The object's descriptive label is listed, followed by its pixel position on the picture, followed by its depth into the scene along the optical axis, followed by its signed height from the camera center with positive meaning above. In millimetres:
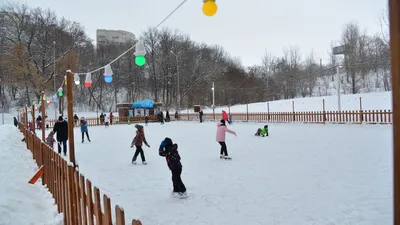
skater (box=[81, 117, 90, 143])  16964 -560
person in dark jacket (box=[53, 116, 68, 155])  11859 -576
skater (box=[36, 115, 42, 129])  27909 -511
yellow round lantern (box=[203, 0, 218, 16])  3746 +1364
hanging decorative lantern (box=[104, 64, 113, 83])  8073 +1183
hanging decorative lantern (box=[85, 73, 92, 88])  9444 +1208
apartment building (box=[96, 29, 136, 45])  77325 +22309
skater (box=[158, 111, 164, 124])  32959 -388
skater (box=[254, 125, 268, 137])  17467 -1245
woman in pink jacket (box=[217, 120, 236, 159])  10484 -847
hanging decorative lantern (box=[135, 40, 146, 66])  6219 +1314
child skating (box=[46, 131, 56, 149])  12586 -952
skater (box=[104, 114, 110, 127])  29406 -540
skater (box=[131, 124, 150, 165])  10227 -927
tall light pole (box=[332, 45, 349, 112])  47206 +9633
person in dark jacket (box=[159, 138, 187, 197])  6309 -1023
